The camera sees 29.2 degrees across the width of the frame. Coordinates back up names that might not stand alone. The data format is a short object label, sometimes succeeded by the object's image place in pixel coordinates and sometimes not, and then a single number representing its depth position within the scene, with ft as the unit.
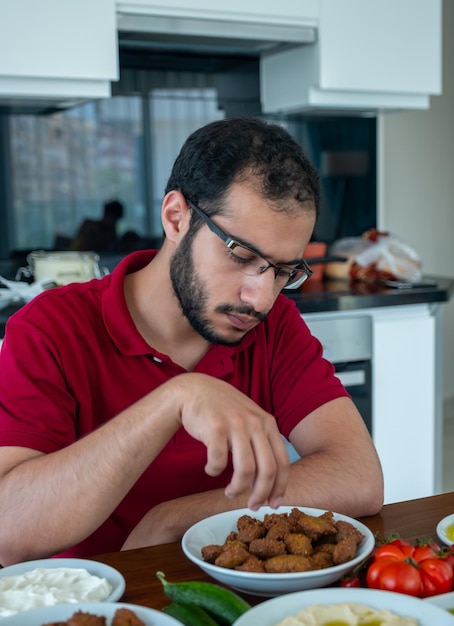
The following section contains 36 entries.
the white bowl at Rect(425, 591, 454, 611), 3.09
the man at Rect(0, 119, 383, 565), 3.81
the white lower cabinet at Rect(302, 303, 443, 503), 9.99
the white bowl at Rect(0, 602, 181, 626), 2.93
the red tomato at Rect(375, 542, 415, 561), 3.43
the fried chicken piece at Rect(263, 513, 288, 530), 3.67
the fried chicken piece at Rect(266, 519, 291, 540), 3.54
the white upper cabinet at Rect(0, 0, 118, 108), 8.52
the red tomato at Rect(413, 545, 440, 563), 3.42
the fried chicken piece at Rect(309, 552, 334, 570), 3.37
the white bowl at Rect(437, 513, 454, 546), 3.81
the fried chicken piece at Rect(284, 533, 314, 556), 3.44
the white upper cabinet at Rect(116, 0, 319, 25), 9.01
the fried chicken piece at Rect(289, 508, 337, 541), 3.59
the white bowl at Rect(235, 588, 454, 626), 2.90
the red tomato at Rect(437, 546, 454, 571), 3.40
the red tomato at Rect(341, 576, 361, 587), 3.34
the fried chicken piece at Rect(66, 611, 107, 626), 2.78
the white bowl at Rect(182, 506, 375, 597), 3.21
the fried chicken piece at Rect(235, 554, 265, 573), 3.26
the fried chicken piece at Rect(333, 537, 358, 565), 3.39
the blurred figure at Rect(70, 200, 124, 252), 10.49
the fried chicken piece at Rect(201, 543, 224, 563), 3.45
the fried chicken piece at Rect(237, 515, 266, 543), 3.56
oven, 9.55
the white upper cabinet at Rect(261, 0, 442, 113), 10.08
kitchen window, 10.11
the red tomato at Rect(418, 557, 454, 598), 3.31
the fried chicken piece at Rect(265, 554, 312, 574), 3.27
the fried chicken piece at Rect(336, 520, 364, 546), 3.57
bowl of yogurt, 3.13
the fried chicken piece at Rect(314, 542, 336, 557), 3.49
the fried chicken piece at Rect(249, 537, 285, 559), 3.43
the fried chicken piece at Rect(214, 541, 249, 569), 3.34
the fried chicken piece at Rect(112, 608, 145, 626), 2.83
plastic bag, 10.82
